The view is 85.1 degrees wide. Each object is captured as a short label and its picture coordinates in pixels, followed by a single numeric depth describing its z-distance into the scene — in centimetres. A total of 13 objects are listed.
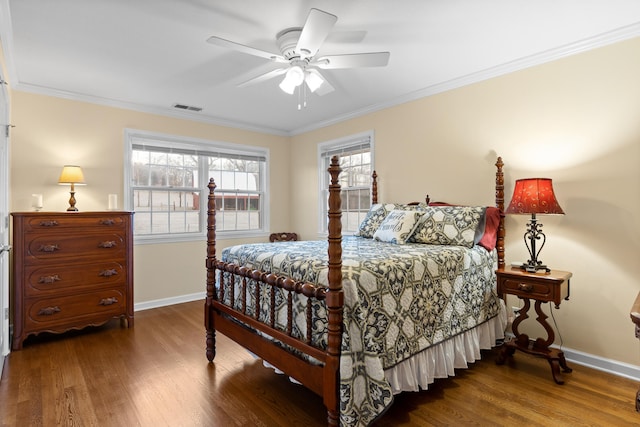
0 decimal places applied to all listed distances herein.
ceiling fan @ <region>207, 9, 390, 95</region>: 205
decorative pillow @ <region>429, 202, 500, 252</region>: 286
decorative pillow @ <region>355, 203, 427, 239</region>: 340
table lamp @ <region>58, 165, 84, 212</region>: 340
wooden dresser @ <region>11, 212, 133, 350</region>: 299
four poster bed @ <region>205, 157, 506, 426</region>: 172
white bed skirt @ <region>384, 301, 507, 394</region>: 199
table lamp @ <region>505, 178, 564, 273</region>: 246
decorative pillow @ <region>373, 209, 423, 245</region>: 297
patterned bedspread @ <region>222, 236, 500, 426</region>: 172
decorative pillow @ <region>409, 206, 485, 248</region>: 281
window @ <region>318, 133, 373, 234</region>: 443
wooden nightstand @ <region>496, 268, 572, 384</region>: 239
